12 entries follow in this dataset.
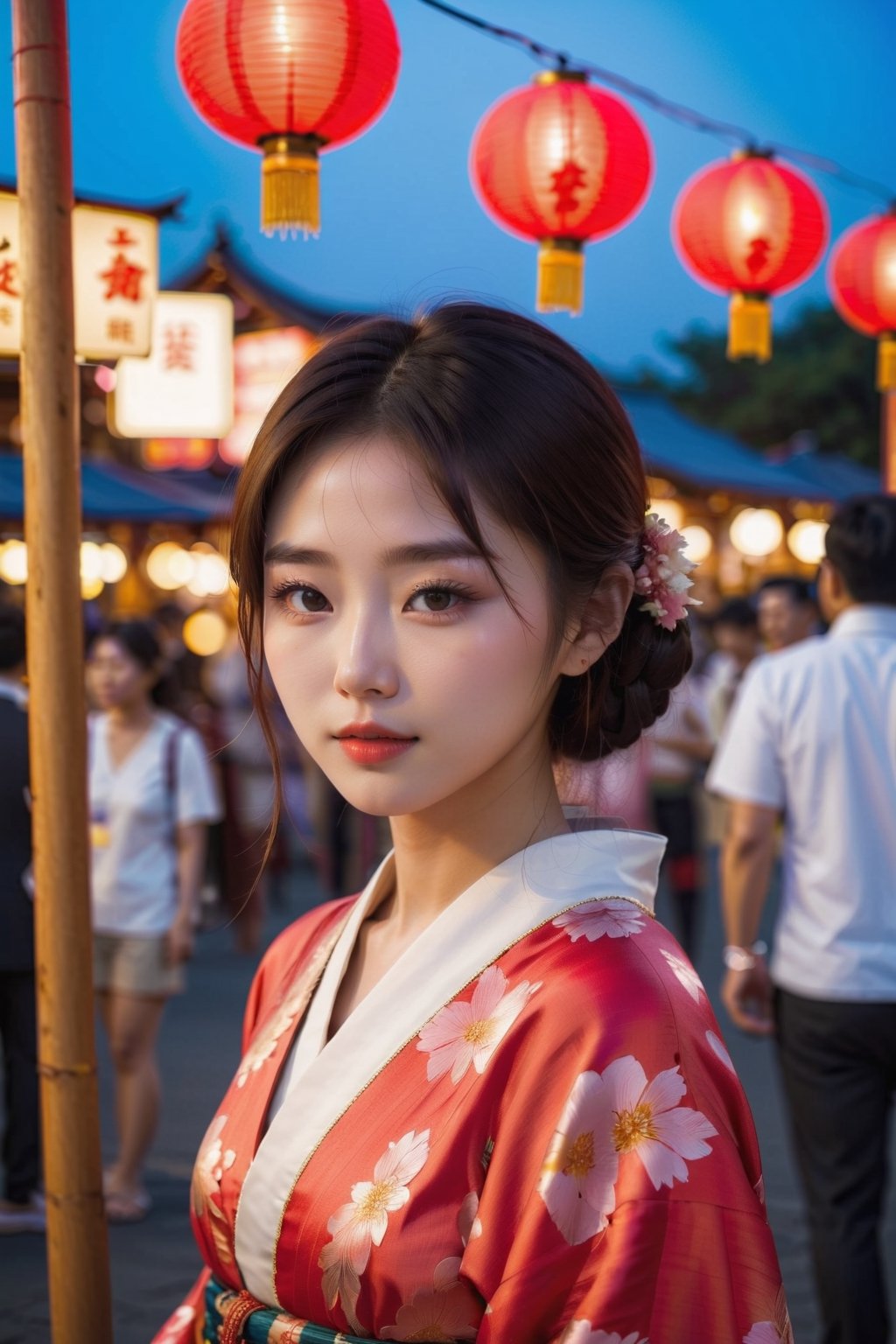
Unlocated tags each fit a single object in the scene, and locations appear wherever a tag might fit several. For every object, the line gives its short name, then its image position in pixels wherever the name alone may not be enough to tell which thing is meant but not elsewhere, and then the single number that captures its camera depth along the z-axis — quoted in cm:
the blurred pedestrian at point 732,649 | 852
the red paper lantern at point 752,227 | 589
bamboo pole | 198
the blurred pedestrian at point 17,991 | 479
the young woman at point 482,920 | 138
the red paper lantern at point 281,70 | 381
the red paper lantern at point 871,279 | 644
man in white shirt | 345
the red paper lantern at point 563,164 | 498
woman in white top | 491
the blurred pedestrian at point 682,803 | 756
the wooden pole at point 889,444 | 761
